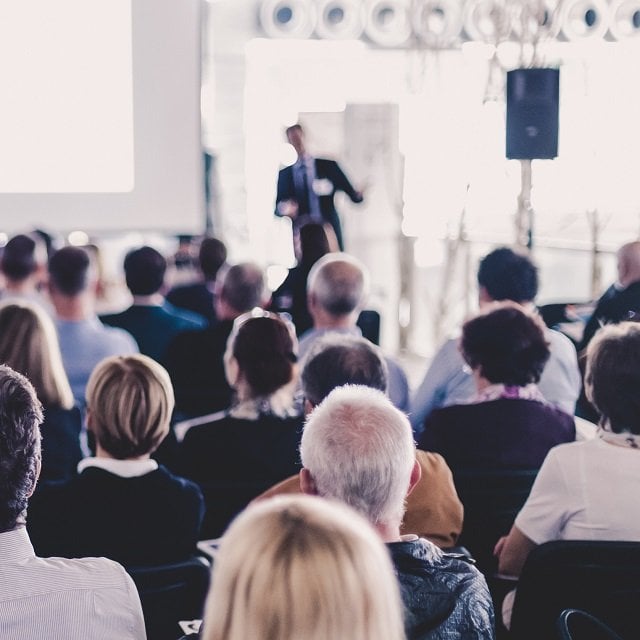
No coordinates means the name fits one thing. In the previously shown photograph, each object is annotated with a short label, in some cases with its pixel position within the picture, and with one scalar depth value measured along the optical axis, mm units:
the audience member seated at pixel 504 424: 5002
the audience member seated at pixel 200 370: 7297
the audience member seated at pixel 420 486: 4188
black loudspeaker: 11041
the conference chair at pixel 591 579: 3507
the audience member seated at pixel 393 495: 2823
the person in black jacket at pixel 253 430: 5152
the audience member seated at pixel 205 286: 10045
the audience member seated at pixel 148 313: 8159
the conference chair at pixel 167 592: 3549
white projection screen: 9232
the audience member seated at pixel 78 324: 7094
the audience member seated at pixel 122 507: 4048
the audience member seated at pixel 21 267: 8307
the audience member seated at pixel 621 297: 8333
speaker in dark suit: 13929
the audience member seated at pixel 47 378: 5538
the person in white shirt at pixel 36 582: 2788
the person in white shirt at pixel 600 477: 4073
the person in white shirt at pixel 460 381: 6495
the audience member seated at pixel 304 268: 11188
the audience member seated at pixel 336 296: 7304
